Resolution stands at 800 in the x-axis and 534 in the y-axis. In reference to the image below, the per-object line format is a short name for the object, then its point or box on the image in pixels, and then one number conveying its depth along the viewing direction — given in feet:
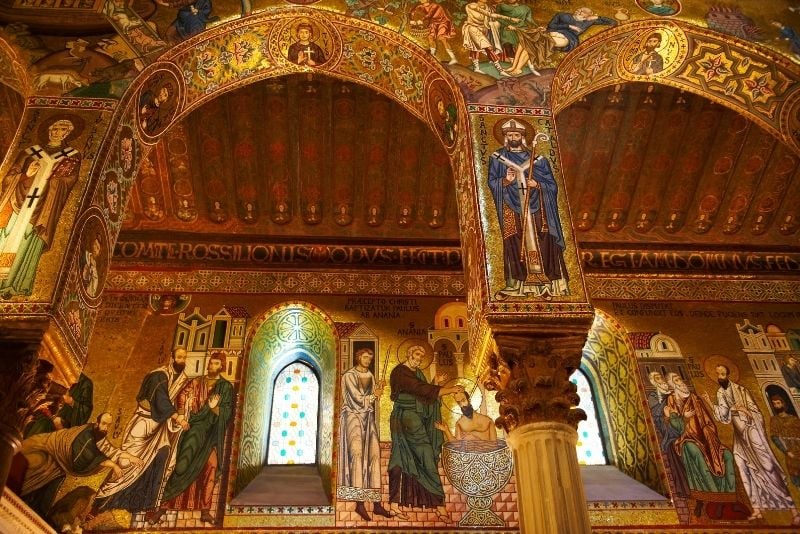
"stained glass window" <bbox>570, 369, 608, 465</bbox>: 29.14
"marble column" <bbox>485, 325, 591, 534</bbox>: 15.83
